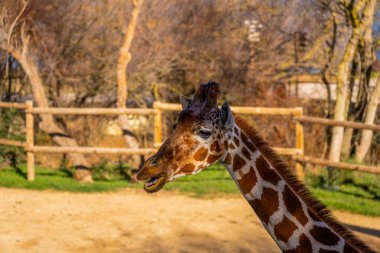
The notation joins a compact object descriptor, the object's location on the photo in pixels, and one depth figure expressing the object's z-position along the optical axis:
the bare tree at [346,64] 11.95
